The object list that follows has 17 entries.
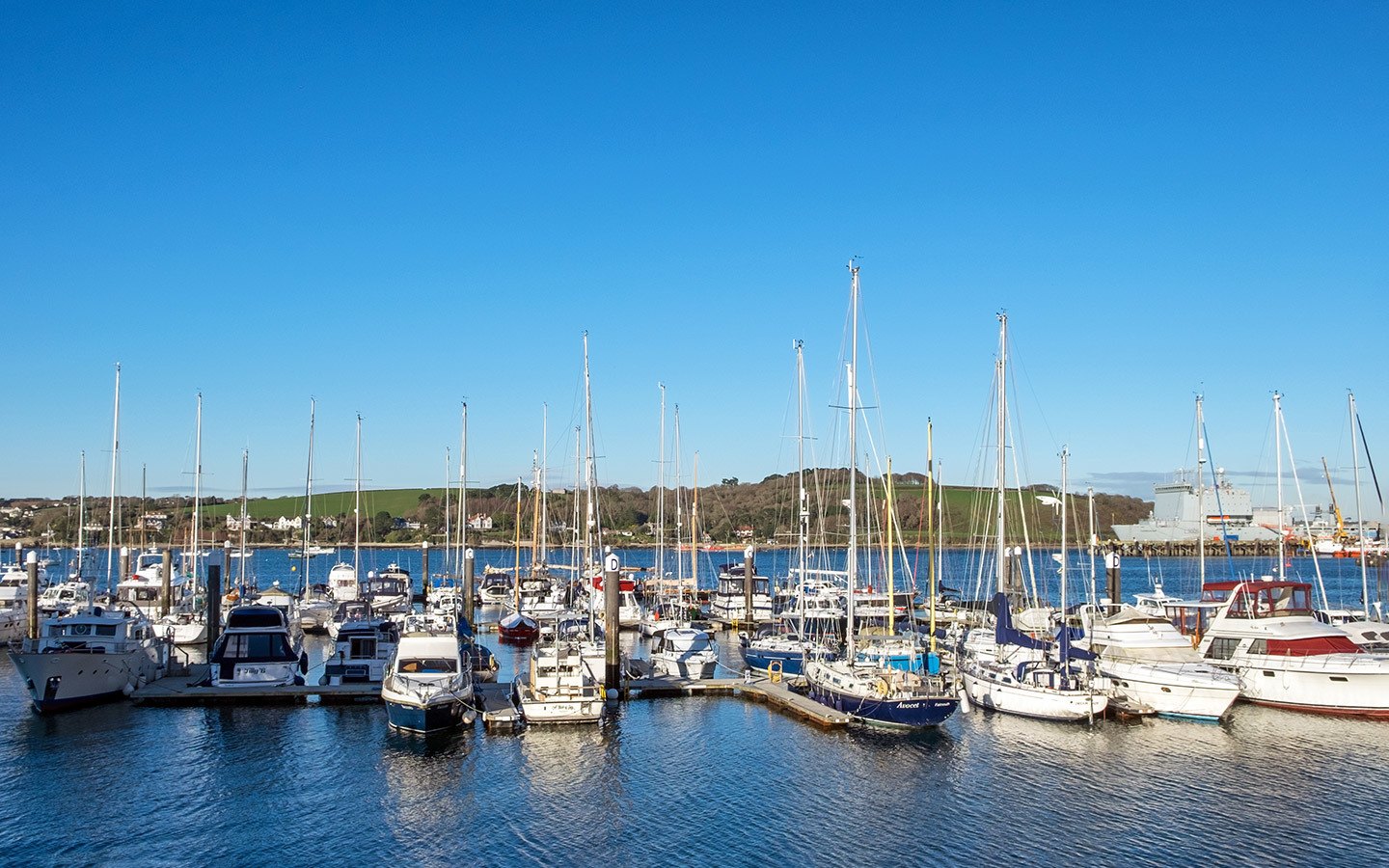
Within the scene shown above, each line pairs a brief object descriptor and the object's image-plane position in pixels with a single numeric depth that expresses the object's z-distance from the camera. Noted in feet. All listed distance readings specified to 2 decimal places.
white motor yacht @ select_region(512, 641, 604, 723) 124.16
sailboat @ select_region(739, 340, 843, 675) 160.76
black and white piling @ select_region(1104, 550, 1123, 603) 201.16
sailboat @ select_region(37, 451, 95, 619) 230.07
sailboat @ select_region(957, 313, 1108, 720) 129.59
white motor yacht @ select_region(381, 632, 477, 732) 119.24
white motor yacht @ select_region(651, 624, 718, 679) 156.87
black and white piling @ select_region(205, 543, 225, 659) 170.30
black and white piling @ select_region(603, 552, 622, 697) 140.67
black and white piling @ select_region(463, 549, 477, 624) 219.41
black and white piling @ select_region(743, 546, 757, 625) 234.79
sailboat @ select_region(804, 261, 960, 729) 122.21
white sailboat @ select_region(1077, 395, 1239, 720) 131.03
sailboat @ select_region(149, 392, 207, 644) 214.07
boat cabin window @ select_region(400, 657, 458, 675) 126.41
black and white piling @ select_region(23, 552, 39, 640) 166.09
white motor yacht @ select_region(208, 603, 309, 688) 144.25
